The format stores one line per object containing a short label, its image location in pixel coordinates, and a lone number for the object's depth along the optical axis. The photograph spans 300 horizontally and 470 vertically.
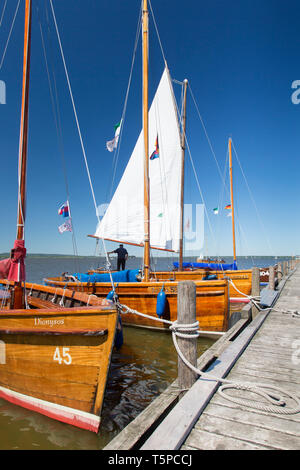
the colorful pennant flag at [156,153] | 14.09
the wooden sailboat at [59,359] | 4.09
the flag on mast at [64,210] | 10.61
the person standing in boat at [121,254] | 15.16
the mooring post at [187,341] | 3.49
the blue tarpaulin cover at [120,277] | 11.28
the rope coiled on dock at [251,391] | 2.93
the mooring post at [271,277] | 13.38
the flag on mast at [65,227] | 9.80
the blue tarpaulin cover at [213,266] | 15.92
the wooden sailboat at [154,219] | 9.16
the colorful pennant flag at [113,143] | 12.73
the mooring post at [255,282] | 8.98
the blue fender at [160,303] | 9.10
